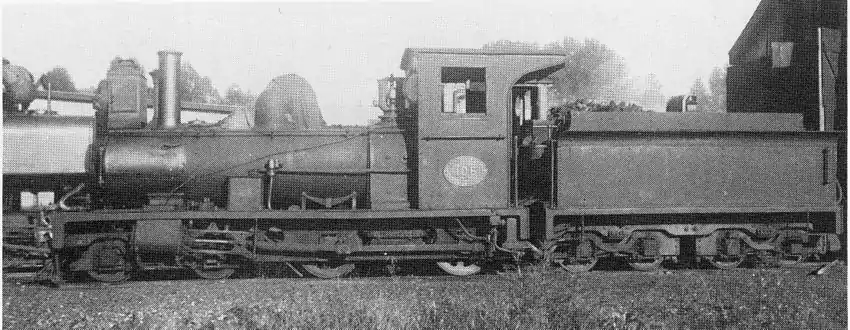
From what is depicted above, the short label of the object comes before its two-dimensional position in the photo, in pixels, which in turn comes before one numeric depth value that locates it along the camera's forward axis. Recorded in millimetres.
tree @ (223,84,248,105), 49894
